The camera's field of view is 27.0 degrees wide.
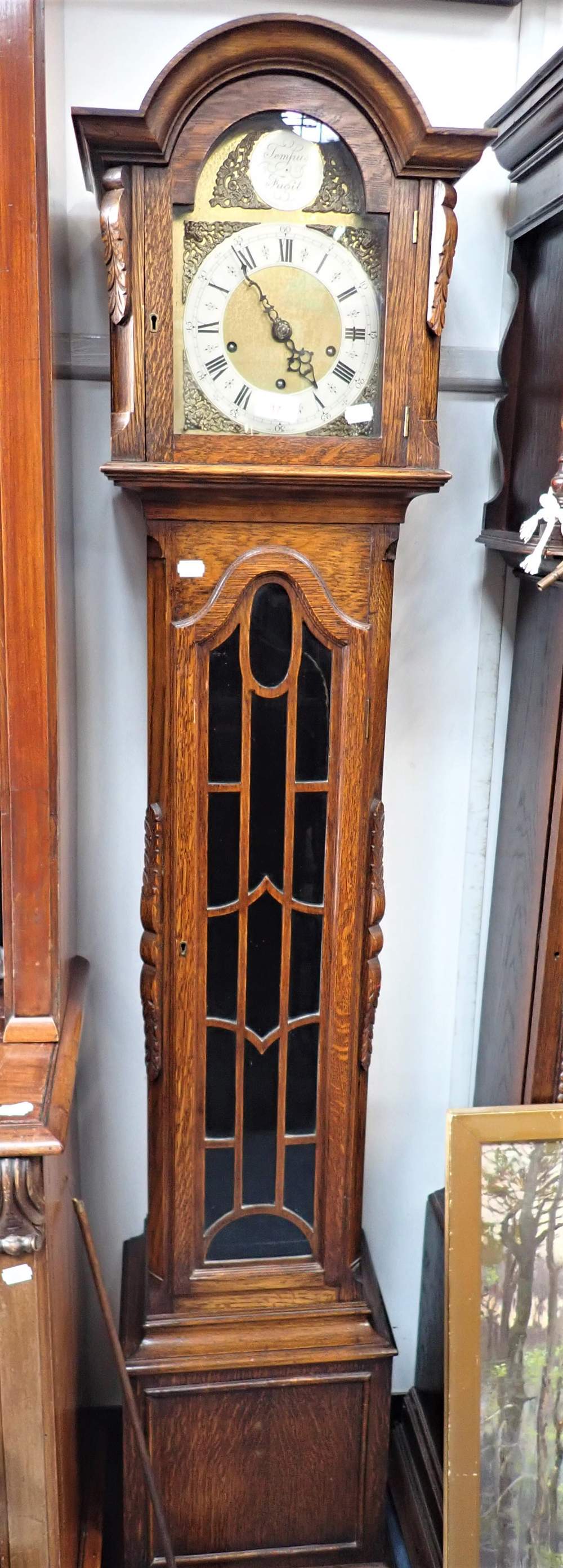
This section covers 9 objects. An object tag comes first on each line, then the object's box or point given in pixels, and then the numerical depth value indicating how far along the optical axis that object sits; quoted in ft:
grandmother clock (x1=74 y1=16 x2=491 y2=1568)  4.59
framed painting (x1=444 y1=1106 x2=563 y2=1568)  5.30
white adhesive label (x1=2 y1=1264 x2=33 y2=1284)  4.27
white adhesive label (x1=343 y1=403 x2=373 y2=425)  4.84
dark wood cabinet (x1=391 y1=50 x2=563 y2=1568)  5.32
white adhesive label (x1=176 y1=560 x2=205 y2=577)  4.91
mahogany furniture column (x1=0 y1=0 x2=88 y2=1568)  4.18
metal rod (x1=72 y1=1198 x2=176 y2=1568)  5.14
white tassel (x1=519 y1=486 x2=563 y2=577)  4.76
